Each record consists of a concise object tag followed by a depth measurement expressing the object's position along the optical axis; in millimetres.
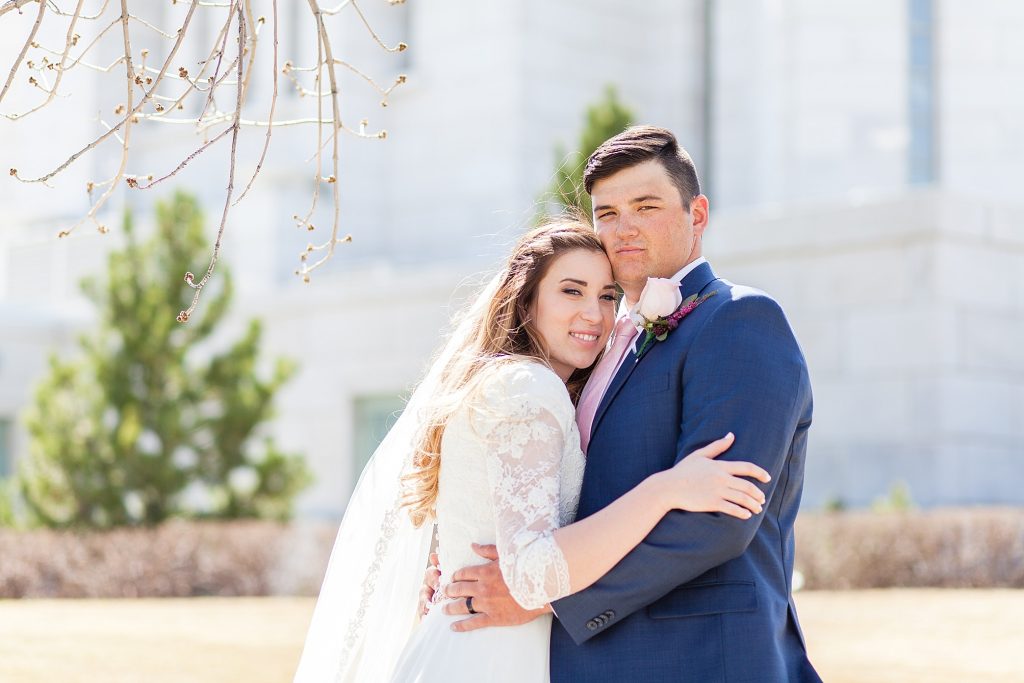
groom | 6634
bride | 6700
